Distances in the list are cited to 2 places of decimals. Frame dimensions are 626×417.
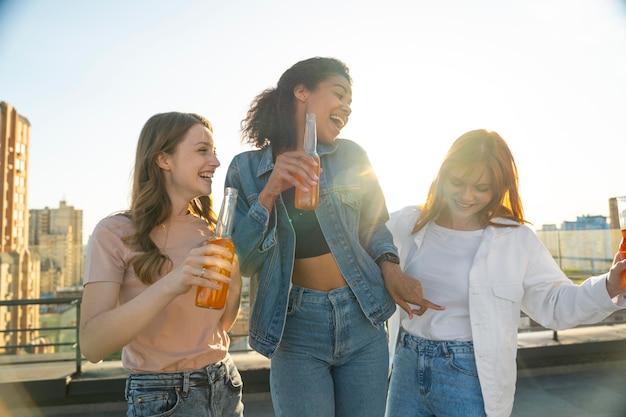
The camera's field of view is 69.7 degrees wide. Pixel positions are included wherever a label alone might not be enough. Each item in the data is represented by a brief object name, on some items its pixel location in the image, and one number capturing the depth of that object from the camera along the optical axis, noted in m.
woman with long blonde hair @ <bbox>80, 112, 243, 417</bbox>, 1.27
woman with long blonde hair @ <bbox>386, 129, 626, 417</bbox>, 1.79
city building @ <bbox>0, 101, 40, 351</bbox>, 67.62
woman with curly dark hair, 1.71
